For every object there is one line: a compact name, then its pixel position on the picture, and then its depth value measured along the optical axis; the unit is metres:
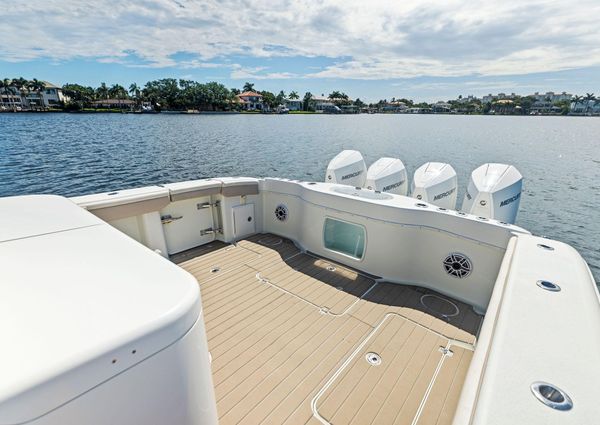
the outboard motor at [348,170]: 7.21
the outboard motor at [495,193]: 5.29
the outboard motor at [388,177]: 6.39
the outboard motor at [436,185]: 5.77
